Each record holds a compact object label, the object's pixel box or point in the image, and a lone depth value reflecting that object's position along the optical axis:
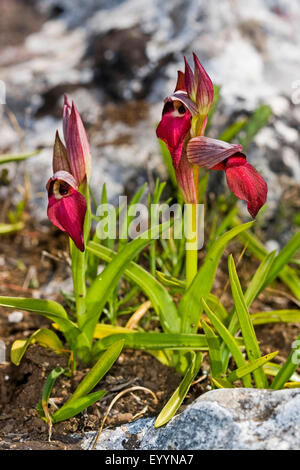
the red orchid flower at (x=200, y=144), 0.42
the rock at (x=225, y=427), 0.41
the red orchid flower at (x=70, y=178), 0.42
